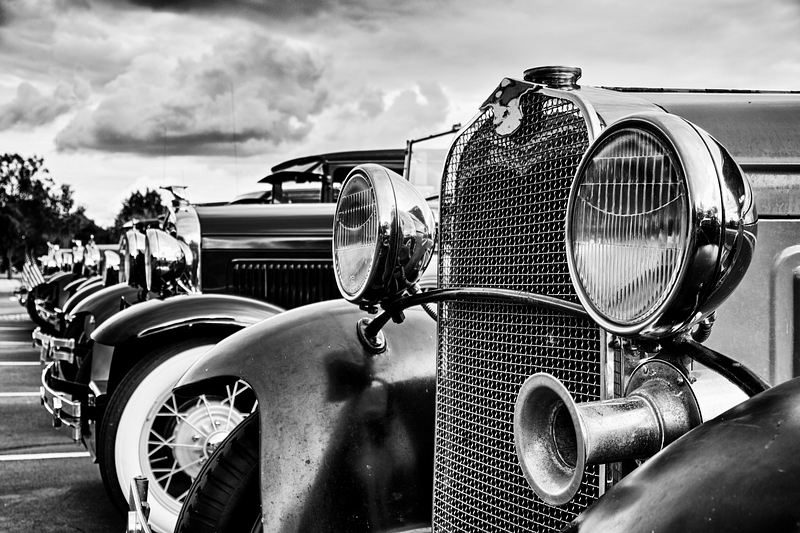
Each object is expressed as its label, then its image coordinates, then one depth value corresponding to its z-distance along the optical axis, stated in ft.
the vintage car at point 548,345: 3.14
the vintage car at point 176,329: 11.64
